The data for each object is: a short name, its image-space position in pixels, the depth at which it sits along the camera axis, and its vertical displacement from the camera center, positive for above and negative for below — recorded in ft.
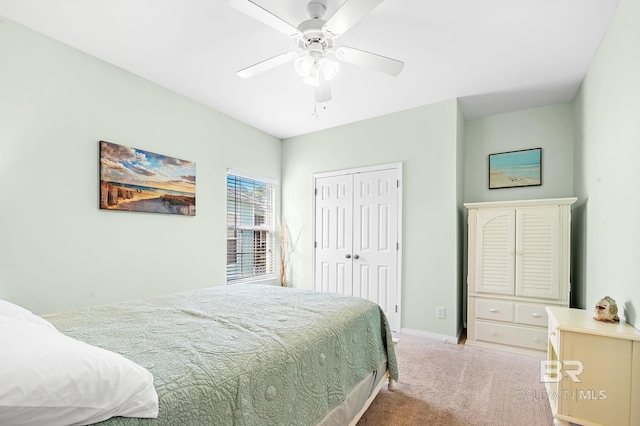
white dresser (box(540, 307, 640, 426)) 5.41 -2.93
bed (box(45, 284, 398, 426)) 3.38 -1.98
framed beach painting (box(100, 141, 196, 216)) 8.45 +0.90
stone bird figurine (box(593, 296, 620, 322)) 6.10 -1.92
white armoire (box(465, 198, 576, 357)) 9.46 -1.78
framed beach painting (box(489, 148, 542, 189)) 11.37 +1.77
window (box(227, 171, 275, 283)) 12.69 -0.71
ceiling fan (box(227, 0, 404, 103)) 5.23 +3.43
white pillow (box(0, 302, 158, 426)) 2.16 -1.36
